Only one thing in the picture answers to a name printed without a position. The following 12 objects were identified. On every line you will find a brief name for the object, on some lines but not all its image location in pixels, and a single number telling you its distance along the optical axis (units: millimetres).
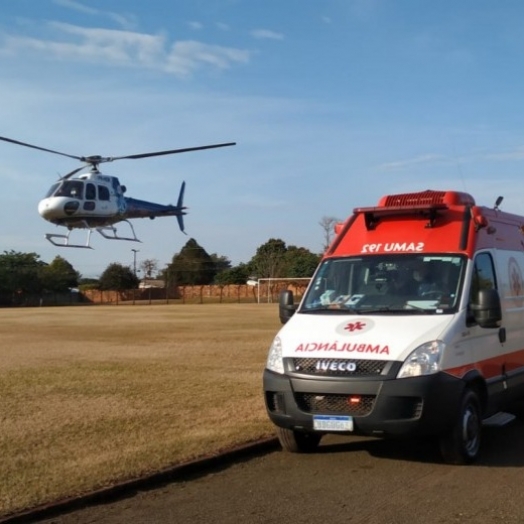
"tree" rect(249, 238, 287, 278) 110812
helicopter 38188
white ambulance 7363
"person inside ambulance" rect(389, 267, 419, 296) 8406
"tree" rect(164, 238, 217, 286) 126062
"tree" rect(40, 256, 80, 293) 106000
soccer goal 79888
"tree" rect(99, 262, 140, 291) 113000
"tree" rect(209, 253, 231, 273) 133750
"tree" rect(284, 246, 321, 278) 94375
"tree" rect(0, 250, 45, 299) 99688
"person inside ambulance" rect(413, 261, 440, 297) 8312
